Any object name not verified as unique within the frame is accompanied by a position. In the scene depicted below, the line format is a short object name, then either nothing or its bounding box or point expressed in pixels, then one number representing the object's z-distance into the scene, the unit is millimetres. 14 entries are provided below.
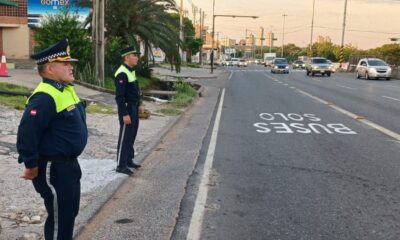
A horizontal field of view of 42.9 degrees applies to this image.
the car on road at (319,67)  46250
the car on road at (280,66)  54594
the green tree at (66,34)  19734
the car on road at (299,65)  82556
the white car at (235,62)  95688
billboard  31969
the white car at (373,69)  39250
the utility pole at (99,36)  19203
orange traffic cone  17859
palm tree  23641
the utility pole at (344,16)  63766
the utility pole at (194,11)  86662
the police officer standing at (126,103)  7125
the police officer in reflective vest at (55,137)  3598
